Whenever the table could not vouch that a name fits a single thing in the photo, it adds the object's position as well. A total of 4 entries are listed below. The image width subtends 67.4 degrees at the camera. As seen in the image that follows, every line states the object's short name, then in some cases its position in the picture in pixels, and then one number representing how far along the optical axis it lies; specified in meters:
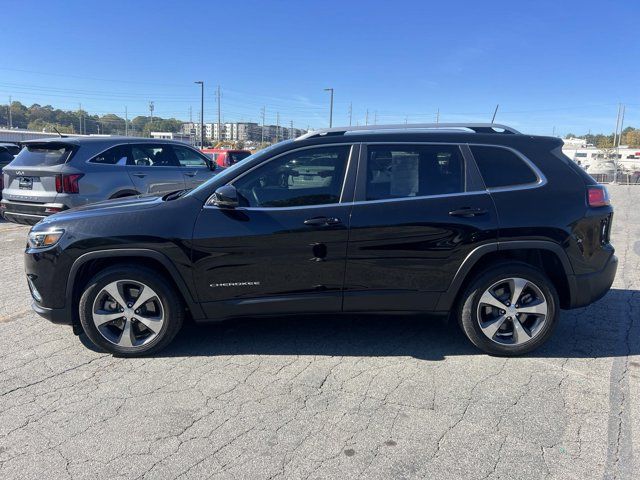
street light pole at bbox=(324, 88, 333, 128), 42.94
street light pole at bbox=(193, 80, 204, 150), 44.34
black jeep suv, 3.65
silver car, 7.04
